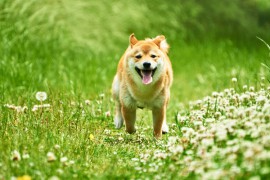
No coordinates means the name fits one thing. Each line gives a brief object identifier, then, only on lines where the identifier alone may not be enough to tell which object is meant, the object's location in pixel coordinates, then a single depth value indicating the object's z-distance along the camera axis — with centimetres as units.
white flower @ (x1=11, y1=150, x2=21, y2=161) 834
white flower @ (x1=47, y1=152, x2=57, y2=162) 816
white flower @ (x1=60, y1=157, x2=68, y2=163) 823
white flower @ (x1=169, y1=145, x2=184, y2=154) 853
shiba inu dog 1175
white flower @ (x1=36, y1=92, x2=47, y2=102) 1197
